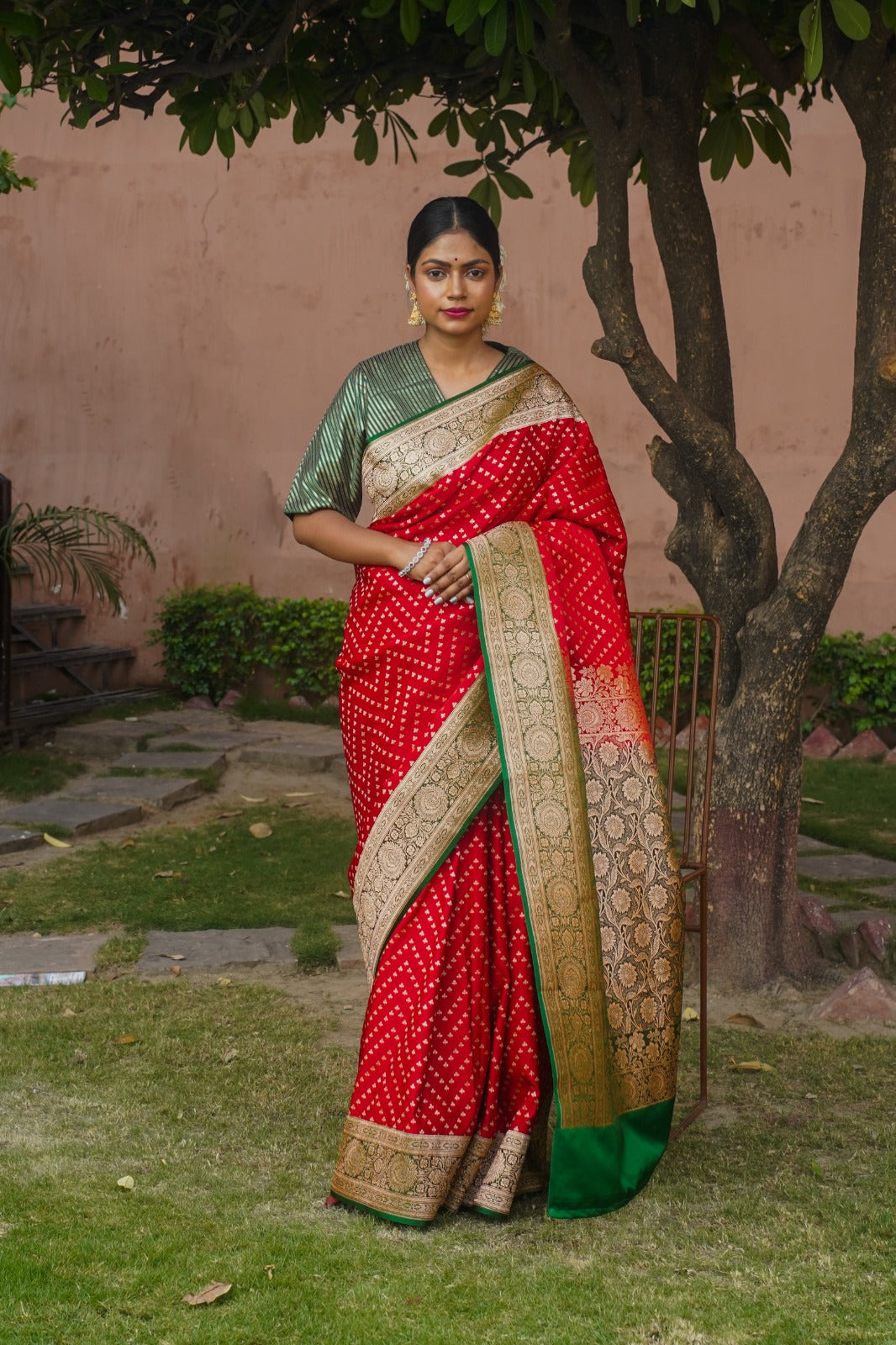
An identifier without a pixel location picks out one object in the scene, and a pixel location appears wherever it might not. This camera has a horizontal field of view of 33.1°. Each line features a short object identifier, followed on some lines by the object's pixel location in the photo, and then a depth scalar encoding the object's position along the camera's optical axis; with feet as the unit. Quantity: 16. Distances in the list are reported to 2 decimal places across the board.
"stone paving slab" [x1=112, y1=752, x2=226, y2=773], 24.84
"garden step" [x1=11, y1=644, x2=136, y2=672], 28.60
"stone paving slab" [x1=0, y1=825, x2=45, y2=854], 20.02
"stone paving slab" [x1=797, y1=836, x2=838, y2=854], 20.08
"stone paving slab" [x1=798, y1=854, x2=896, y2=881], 18.72
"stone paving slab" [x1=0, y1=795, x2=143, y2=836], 21.24
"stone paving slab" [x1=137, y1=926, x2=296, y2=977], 15.67
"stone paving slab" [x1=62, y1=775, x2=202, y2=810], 22.85
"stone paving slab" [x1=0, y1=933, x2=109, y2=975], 15.39
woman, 10.12
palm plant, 25.79
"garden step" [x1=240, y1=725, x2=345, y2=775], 25.40
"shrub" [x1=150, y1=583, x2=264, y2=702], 30.19
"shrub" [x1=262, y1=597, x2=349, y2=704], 29.50
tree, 13.93
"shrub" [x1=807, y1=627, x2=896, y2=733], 26.48
